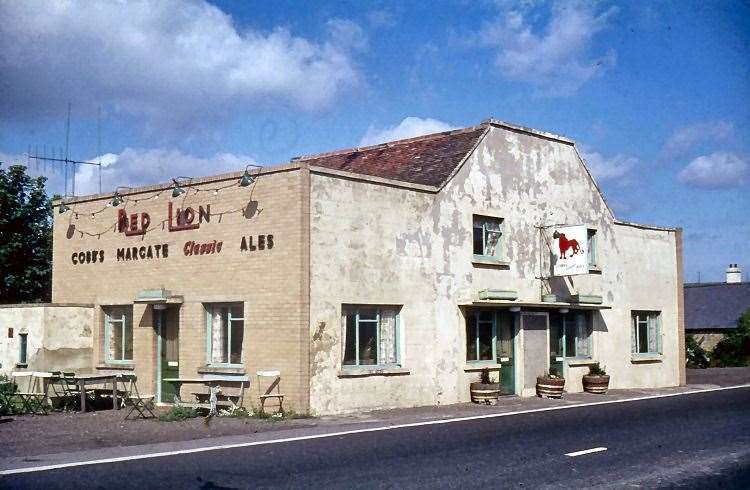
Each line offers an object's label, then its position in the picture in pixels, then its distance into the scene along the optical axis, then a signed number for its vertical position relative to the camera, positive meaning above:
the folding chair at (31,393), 19.03 -1.50
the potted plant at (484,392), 21.62 -1.61
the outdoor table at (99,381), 19.22 -1.19
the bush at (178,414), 17.67 -1.77
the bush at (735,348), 46.38 -1.24
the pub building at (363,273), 18.97 +1.29
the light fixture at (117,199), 22.23 +3.20
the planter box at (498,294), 22.20 +0.80
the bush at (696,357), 46.00 -1.66
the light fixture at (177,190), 20.88 +3.21
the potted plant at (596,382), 25.56 -1.62
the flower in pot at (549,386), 23.55 -1.60
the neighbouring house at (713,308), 52.12 +1.02
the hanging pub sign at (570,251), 23.97 +2.05
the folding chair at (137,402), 18.23 -1.67
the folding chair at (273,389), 18.36 -1.32
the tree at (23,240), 30.19 +3.03
